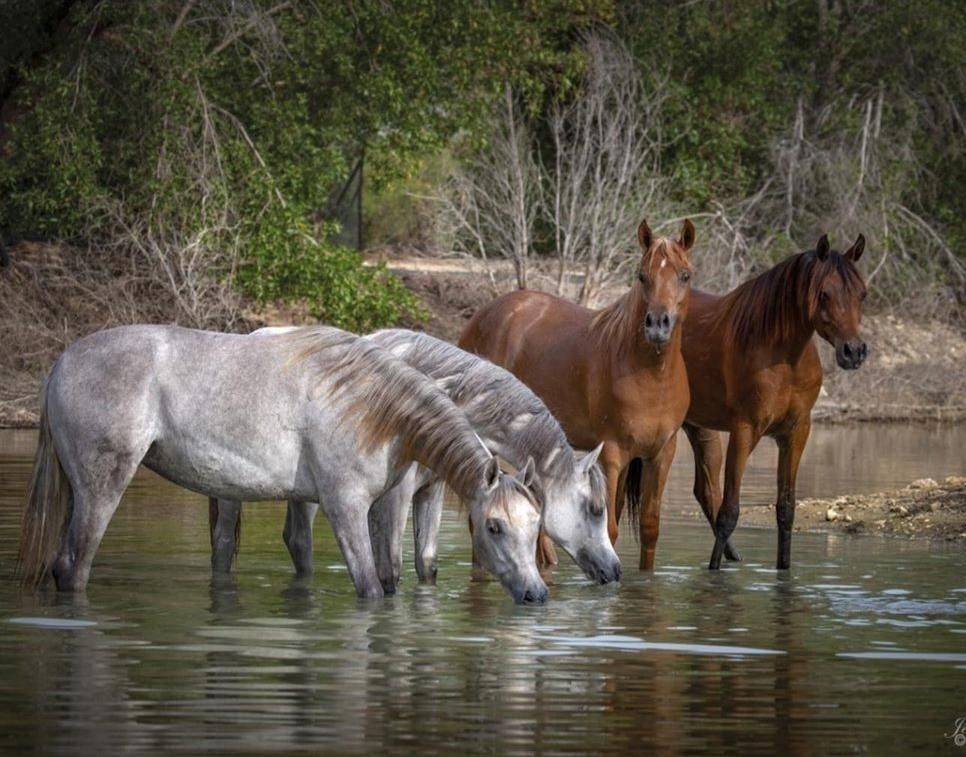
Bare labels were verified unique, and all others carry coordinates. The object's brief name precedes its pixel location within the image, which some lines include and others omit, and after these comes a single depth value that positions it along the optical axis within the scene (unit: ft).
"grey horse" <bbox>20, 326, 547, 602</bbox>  60.59
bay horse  73.00
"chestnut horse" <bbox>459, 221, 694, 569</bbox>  69.00
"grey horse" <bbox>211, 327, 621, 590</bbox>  63.10
